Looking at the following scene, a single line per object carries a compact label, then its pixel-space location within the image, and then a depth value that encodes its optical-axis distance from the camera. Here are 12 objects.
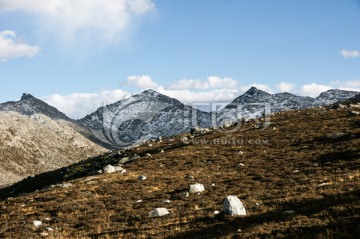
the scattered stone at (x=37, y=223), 21.55
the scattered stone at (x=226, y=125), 71.91
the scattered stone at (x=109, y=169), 40.53
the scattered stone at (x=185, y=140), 57.98
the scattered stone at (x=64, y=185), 35.00
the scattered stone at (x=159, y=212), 20.92
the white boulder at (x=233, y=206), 18.93
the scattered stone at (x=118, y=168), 40.66
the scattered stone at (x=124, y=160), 48.41
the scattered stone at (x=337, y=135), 40.96
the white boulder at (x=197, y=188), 26.50
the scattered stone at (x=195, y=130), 71.62
